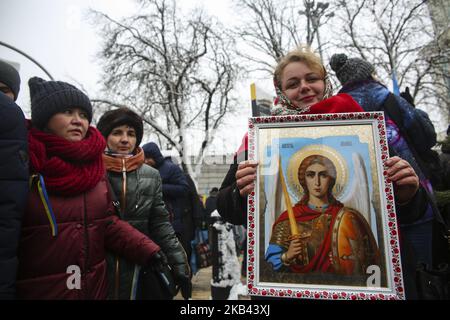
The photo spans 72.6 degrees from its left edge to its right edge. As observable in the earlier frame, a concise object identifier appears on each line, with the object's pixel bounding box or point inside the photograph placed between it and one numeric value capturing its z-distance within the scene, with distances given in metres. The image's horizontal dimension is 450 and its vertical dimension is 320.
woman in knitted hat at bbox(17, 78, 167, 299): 1.50
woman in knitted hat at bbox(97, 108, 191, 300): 2.19
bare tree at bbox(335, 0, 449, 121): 12.62
